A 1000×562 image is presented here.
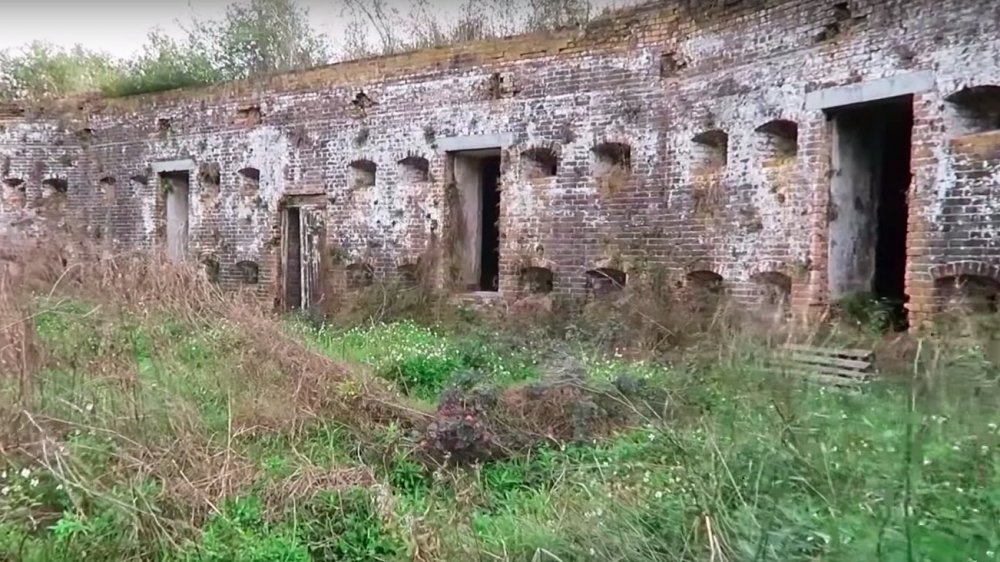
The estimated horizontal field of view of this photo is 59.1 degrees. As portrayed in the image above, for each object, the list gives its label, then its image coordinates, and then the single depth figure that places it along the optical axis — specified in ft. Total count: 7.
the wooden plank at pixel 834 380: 16.22
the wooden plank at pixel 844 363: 24.13
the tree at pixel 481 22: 54.60
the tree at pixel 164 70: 57.47
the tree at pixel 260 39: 74.54
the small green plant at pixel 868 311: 27.75
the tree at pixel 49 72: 66.08
